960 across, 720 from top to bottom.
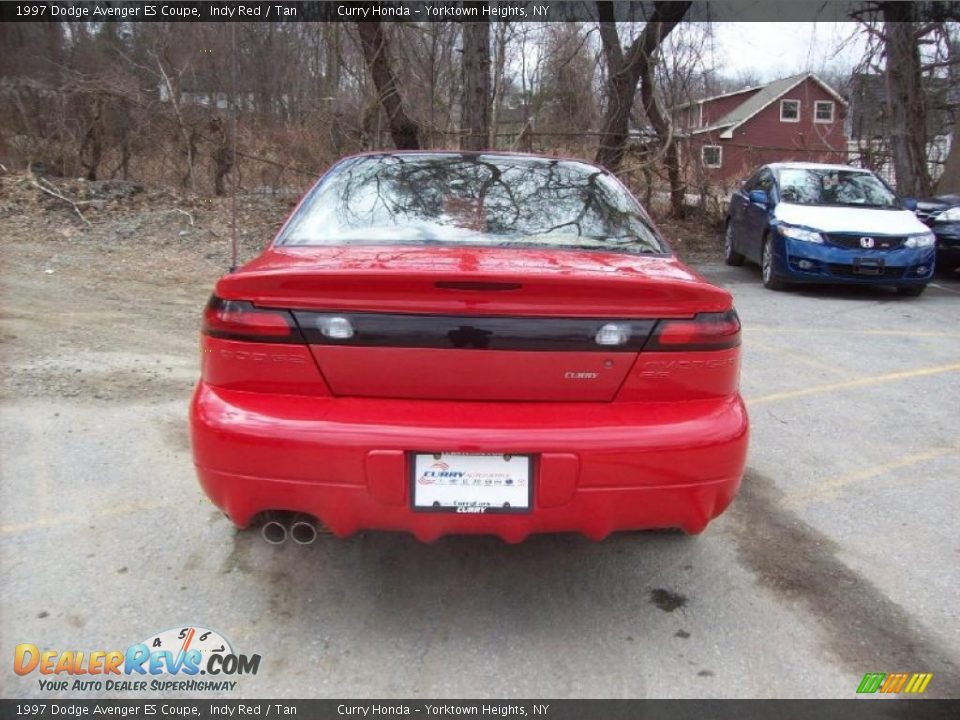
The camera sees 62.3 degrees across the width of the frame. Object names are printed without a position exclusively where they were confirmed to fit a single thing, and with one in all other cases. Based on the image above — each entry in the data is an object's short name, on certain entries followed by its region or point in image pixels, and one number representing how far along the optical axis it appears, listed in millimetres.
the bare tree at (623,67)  13250
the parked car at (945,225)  10062
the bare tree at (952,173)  13516
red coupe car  2355
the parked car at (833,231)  8547
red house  13656
